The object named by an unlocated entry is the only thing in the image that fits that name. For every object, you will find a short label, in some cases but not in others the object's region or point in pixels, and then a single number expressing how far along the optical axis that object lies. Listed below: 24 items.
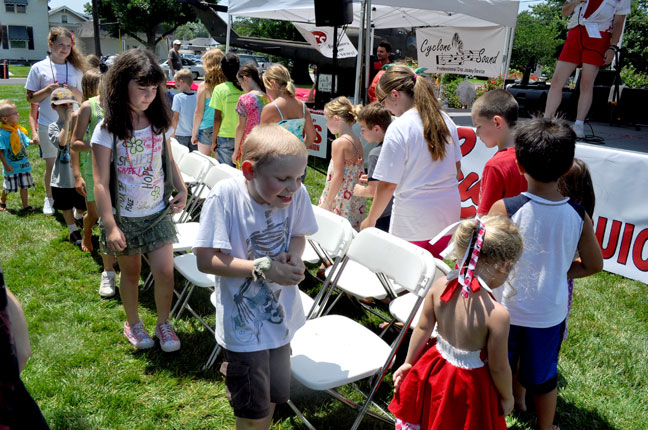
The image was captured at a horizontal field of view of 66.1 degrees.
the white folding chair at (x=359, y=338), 2.19
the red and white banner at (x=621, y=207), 4.03
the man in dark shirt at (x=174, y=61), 12.17
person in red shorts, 4.81
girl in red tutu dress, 1.70
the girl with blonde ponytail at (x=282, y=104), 4.45
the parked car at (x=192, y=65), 30.31
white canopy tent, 6.93
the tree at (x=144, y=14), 45.69
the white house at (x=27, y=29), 49.10
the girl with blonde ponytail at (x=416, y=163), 2.70
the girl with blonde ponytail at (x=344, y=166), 3.69
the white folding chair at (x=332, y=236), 2.79
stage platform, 5.23
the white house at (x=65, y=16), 70.12
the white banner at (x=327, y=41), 9.39
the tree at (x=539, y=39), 60.53
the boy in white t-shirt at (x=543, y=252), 1.93
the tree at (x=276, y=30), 44.03
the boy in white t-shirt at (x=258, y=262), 1.73
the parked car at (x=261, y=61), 36.12
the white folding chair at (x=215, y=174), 3.83
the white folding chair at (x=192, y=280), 2.90
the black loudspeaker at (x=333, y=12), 6.48
